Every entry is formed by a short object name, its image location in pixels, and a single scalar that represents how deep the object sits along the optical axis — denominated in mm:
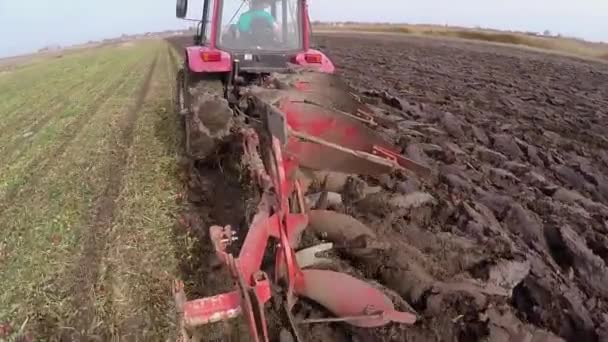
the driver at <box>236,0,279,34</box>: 5812
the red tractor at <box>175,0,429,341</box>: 2588
